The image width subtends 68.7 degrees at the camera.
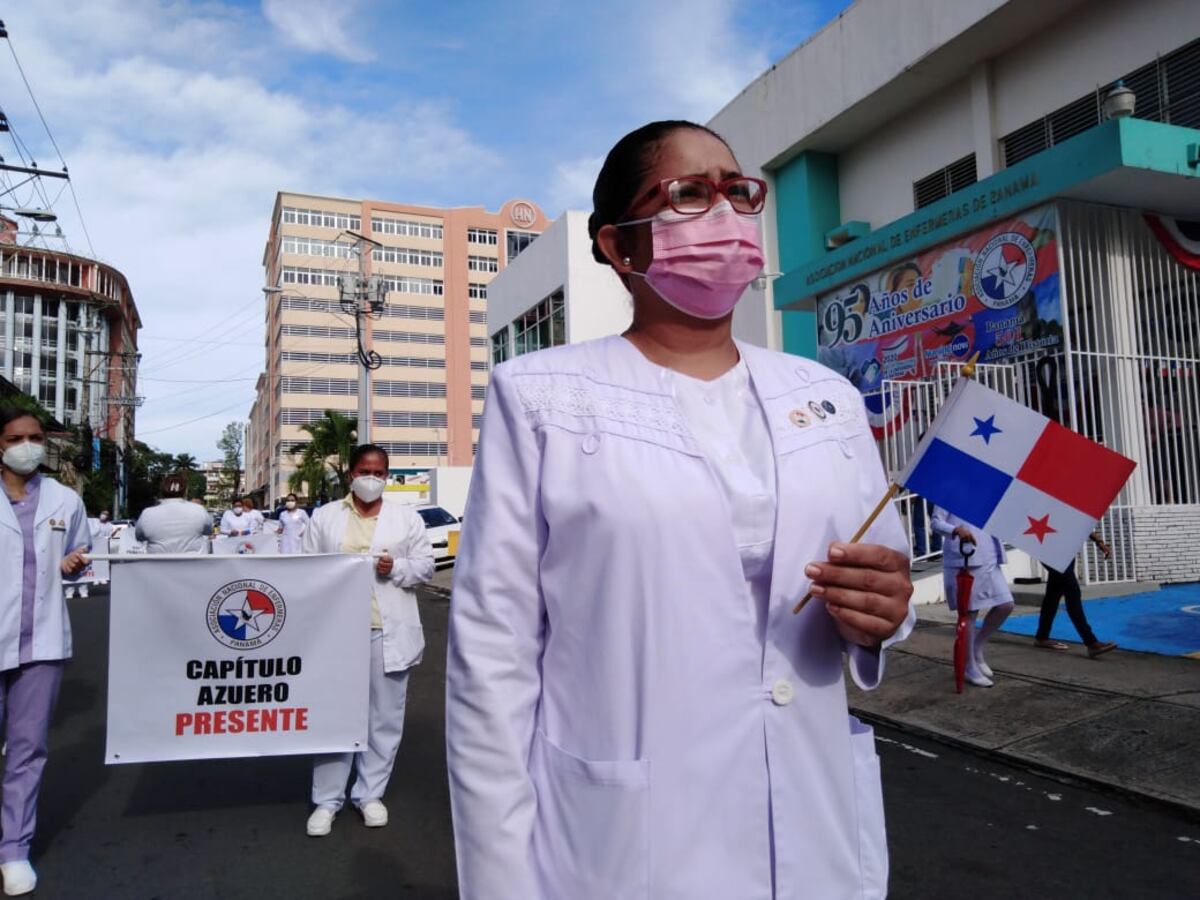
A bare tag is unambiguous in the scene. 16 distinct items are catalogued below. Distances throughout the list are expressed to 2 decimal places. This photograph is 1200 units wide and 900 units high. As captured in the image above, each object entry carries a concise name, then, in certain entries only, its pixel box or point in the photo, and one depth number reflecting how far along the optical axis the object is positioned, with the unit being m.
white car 19.62
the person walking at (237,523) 19.09
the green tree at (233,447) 90.75
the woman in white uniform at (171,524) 7.76
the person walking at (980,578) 6.57
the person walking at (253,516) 19.72
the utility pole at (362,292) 25.50
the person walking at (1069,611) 7.01
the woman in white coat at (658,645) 1.30
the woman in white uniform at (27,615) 3.90
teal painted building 10.60
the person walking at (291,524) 15.56
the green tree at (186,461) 72.25
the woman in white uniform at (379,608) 4.61
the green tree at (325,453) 46.69
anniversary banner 11.13
